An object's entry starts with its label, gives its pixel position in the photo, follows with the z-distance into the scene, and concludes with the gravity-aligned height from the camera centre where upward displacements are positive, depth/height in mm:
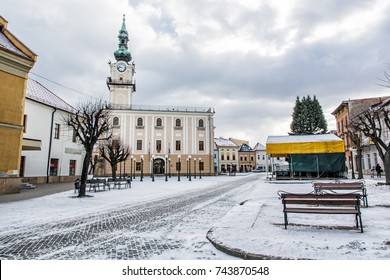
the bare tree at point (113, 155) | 28094 +1430
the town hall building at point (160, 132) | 46656 +6660
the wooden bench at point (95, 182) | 16484 -905
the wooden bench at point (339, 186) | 9257 -693
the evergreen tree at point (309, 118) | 50344 +9607
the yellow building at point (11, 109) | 14438 +3464
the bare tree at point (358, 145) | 23569 +2041
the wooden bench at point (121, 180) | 19719 -955
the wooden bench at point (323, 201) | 5387 -746
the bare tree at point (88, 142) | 14109 +1507
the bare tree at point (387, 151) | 16423 +1015
